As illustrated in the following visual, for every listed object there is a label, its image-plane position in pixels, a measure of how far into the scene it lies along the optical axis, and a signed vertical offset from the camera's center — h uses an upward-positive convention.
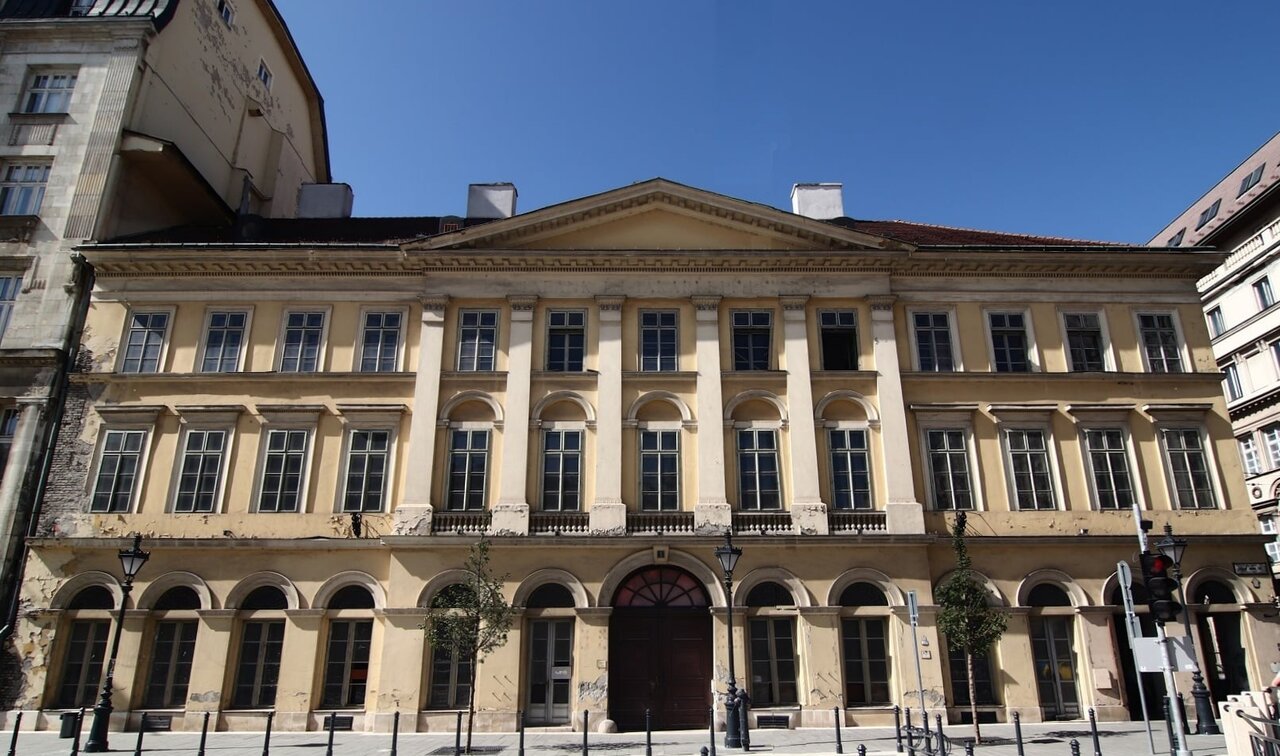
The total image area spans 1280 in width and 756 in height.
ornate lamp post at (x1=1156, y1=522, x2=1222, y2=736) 18.52 -0.72
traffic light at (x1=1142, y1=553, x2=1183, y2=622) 13.06 +1.31
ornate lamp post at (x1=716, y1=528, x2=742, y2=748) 17.34 -0.46
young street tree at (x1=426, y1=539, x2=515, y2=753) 18.66 +1.20
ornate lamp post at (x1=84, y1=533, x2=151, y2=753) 17.59 -0.24
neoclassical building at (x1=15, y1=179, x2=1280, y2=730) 21.66 +5.55
